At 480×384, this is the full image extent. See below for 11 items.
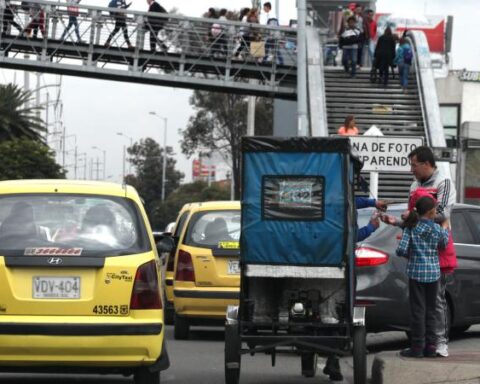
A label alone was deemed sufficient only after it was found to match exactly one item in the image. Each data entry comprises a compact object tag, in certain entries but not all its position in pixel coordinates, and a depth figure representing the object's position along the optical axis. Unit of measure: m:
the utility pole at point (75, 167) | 165.62
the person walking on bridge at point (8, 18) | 43.25
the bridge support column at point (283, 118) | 54.78
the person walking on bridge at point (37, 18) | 42.83
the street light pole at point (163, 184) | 115.38
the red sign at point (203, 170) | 159.95
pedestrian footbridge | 42.88
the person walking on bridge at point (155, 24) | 43.03
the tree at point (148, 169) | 134.38
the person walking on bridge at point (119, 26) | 42.81
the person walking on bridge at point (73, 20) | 42.81
